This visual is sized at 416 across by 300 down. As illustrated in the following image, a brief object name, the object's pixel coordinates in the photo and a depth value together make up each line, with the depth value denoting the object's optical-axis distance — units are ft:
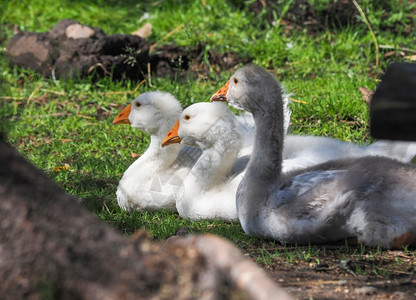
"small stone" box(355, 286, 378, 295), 20.79
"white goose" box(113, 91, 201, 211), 36.40
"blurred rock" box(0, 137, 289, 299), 13.62
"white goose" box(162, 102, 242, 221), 34.47
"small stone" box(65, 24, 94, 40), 56.95
